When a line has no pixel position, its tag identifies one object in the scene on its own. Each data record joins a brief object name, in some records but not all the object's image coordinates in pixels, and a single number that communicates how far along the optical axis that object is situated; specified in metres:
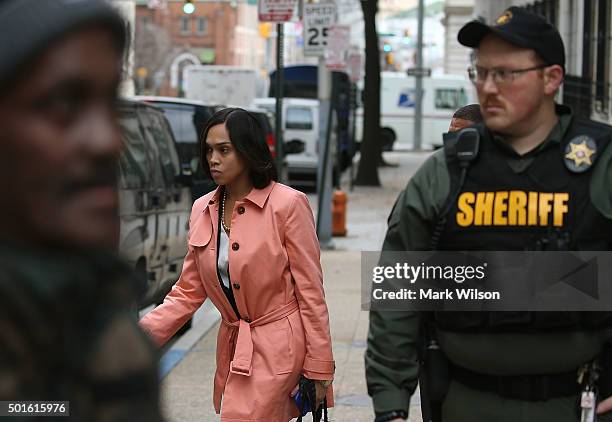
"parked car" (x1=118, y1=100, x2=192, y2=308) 9.78
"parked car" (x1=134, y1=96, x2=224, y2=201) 13.71
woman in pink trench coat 5.23
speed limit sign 18.00
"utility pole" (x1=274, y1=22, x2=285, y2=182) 15.48
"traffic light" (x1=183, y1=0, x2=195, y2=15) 28.22
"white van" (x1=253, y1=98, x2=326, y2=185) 29.67
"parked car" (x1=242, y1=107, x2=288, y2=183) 22.81
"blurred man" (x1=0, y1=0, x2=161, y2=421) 1.39
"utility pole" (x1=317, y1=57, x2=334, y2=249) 17.67
